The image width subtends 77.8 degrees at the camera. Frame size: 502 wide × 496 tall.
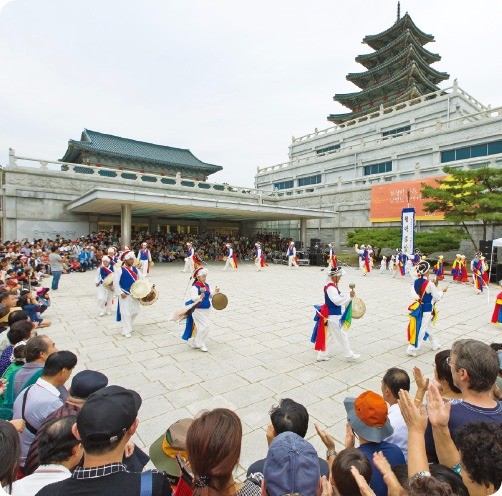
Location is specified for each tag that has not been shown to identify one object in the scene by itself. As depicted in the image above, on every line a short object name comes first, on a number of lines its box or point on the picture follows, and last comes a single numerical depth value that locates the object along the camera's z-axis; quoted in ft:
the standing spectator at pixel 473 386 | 5.47
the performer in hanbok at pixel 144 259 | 43.42
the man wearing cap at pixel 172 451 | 5.38
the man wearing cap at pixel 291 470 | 4.40
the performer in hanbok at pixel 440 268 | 40.89
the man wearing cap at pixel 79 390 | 6.45
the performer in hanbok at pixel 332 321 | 16.05
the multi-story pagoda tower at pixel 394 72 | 106.01
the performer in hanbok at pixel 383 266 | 56.32
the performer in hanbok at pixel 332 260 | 51.70
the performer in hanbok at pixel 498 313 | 22.03
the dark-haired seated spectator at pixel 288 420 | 6.20
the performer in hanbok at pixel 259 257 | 56.95
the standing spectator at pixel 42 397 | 6.94
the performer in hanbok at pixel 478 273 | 36.14
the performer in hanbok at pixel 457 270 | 43.93
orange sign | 63.77
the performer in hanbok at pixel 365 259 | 53.36
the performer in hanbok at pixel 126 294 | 19.80
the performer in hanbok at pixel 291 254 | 62.54
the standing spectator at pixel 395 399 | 6.93
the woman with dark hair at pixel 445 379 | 7.25
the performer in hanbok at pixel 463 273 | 43.66
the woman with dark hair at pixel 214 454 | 4.20
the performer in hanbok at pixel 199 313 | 17.38
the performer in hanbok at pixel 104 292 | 24.63
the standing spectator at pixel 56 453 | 4.94
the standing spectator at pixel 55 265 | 32.60
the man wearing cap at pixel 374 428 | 5.79
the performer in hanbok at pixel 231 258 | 54.31
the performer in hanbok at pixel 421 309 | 16.97
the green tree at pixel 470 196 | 45.98
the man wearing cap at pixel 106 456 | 4.04
